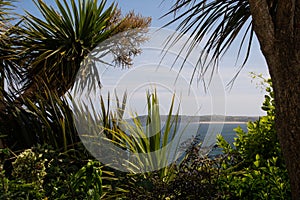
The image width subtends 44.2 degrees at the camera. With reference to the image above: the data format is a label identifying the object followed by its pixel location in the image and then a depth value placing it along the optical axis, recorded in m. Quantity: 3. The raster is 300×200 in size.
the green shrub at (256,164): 2.30
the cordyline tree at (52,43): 4.91
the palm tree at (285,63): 1.91
